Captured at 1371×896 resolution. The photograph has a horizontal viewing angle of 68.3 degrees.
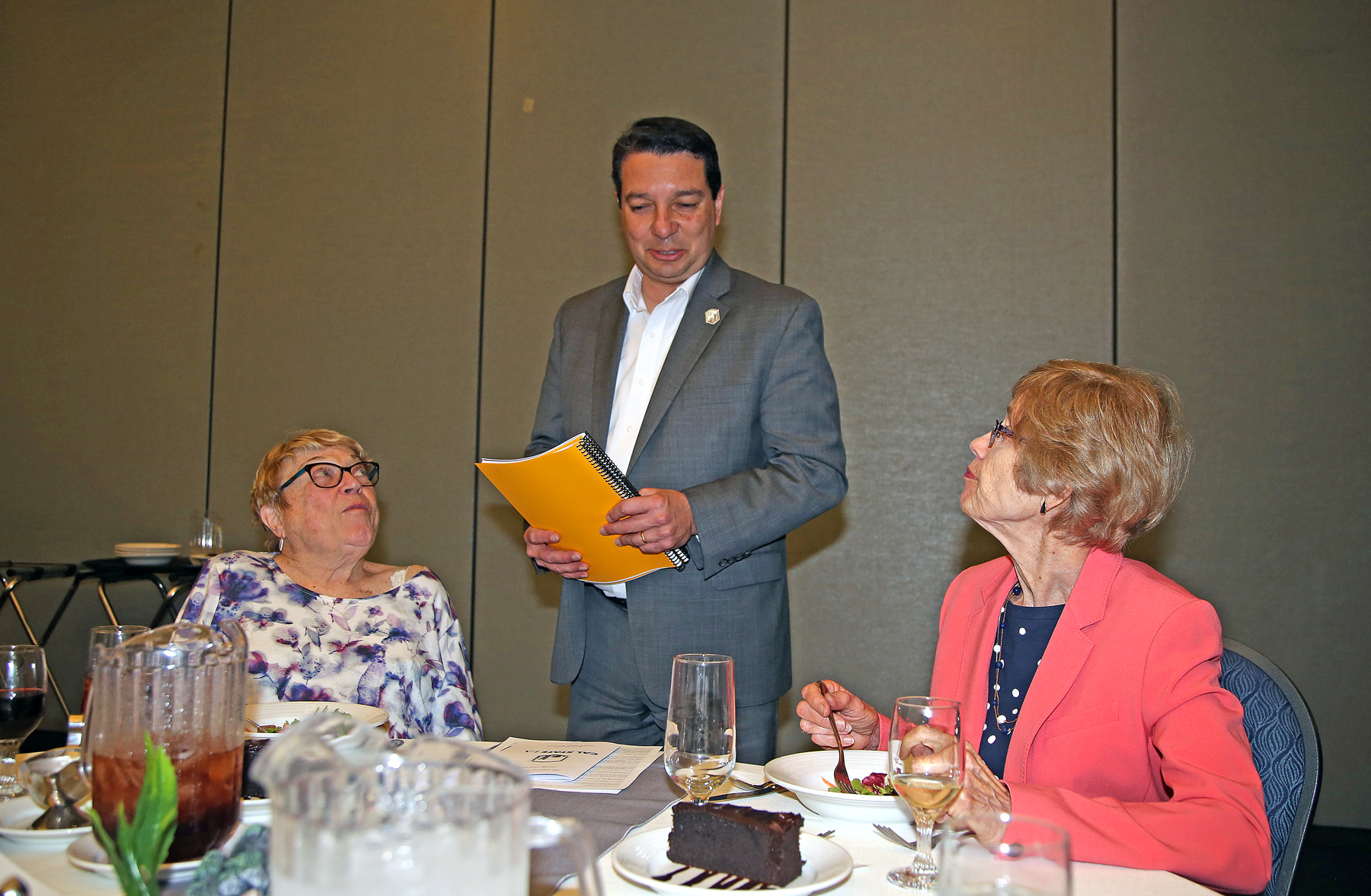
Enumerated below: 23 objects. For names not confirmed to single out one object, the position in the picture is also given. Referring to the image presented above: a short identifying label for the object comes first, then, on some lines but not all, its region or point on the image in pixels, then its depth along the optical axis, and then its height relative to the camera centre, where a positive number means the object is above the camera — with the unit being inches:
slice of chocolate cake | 39.9 -14.3
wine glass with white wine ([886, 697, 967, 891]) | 41.8 -11.2
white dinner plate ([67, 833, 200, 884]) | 38.8 -16.1
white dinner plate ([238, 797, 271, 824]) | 47.8 -16.2
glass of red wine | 53.6 -12.3
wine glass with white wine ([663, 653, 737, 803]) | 47.4 -11.0
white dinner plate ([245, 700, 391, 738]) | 63.4 -15.4
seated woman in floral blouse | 85.3 -11.5
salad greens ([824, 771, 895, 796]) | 53.2 -15.6
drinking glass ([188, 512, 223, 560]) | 175.9 -11.3
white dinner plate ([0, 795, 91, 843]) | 45.0 -16.7
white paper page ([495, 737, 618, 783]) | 58.9 -17.2
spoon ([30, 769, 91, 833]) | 46.7 -16.2
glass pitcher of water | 24.7 -8.7
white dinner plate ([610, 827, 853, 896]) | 39.4 -15.5
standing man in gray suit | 87.5 +3.8
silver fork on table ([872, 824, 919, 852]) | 47.6 -16.4
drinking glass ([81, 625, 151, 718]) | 44.2 -8.0
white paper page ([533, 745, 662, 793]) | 56.3 -17.0
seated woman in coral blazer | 46.7 -9.3
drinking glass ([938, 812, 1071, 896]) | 28.6 -10.5
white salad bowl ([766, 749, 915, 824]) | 49.4 -15.6
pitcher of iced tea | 38.4 -9.7
